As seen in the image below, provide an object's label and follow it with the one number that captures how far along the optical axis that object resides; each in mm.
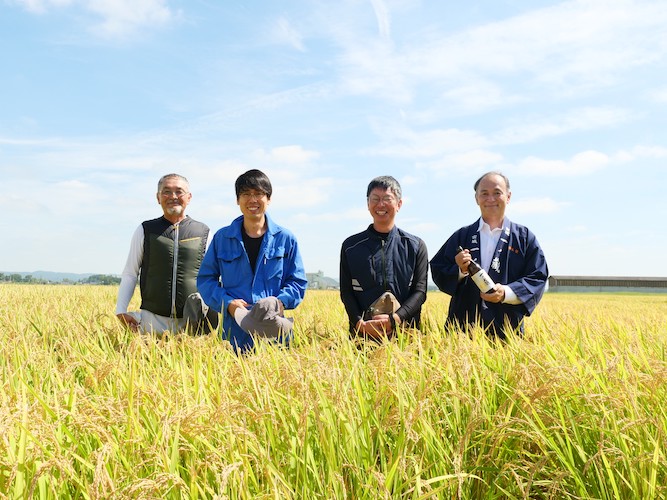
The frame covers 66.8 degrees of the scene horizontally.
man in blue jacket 4324
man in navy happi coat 4215
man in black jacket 4281
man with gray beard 4738
